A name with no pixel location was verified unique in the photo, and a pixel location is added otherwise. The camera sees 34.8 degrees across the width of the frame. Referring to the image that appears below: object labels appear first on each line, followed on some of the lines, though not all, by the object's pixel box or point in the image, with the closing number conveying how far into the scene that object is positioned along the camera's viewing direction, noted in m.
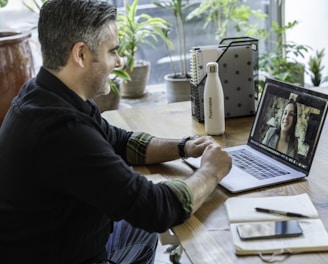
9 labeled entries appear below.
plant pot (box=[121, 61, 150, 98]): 4.04
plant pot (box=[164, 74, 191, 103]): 3.85
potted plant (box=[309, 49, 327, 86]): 3.69
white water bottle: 1.75
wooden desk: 1.07
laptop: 1.38
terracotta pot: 2.97
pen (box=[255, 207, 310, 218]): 1.19
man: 1.15
